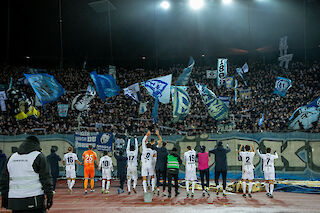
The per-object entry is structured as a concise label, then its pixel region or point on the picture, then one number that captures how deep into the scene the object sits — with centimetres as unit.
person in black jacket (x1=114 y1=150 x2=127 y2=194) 1622
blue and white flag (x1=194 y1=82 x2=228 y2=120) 1966
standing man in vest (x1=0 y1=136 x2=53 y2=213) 564
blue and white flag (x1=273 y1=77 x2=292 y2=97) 2452
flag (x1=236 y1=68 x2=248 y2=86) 2923
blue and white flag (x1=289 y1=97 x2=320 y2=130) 2153
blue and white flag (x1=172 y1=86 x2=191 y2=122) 1842
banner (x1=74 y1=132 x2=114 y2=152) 2194
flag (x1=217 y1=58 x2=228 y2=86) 2580
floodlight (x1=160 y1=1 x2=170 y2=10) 2993
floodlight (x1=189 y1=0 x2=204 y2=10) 2719
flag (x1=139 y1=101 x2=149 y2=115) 2785
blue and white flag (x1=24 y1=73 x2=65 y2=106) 1902
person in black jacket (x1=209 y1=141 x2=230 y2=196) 1438
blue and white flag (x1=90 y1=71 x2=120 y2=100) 1956
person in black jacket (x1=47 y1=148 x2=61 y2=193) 1534
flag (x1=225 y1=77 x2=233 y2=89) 2881
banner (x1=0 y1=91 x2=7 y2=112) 2923
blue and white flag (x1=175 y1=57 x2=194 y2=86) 1891
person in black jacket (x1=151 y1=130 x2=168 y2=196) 1490
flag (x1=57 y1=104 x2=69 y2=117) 2727
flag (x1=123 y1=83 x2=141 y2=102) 2256
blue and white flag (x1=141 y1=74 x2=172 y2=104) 1827
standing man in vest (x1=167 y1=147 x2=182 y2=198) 1398
